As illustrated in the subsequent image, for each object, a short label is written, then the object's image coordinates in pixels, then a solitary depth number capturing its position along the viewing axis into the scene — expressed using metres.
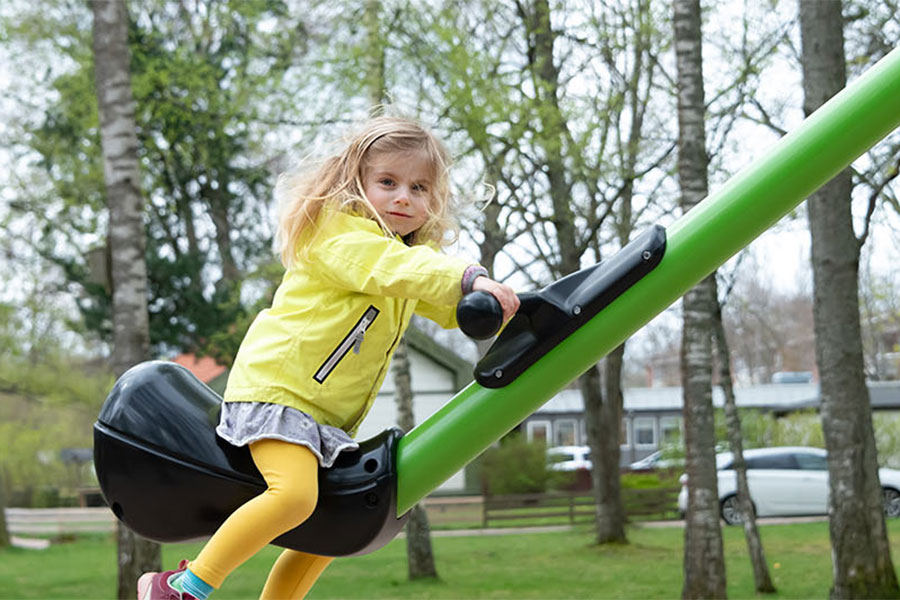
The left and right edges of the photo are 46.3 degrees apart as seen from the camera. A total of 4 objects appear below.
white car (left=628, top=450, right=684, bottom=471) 25.73
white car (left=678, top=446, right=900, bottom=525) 20.55
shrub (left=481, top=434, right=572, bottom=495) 24.98
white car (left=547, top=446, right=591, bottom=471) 25.97
